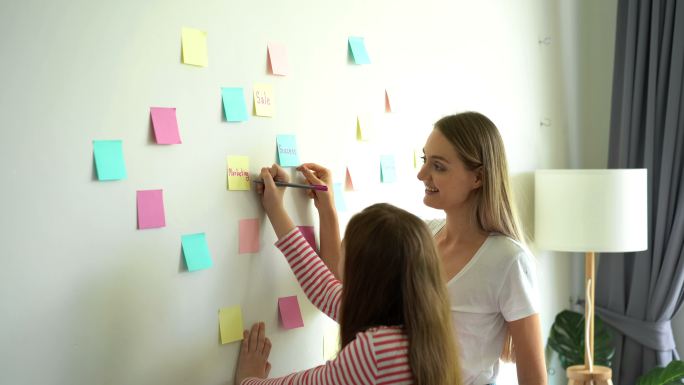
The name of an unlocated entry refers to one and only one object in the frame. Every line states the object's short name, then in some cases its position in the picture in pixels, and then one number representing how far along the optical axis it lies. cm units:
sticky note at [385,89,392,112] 233
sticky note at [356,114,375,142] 222
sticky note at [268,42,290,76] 195
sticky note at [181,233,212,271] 176
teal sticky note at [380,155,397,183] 232
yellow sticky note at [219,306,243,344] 185
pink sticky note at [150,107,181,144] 167
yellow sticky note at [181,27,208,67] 173
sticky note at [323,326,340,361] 216
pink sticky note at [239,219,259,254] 190
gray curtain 317
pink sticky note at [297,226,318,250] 205
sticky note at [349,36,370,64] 219
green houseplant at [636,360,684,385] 298
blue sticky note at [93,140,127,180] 156
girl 149
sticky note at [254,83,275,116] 192
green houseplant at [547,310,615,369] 317
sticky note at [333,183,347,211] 215
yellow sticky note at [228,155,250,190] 185
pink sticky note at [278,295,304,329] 201
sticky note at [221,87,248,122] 183
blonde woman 190
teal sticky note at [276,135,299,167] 198
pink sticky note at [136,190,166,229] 165
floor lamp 285
